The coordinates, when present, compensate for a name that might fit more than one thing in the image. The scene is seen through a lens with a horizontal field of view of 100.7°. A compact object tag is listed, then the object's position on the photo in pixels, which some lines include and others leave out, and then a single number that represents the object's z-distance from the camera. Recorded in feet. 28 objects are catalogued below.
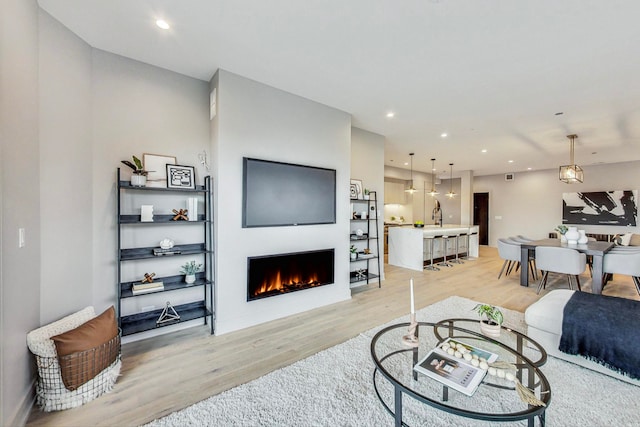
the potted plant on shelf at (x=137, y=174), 8.68
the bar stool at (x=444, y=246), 22.11
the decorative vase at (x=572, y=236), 15.93
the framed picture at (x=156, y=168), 9.36
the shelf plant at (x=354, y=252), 15.11
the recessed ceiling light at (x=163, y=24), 7.29
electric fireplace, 10.61
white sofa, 7.60
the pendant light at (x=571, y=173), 16.38
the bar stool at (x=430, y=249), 20.69
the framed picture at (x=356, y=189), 15.89
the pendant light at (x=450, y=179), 28.50
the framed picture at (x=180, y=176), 9.53
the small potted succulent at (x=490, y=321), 6.50
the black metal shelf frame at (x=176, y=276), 8.54
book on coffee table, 4.90
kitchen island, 20.10
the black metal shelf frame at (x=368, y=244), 15.37
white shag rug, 5.70
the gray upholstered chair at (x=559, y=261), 13.52
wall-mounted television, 10.30
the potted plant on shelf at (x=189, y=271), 9.61
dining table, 13.64
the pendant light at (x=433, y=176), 26.06
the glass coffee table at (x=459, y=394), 4.61
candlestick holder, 5.87
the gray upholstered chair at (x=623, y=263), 12.85
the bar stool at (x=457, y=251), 23.29
